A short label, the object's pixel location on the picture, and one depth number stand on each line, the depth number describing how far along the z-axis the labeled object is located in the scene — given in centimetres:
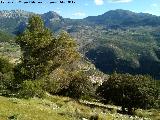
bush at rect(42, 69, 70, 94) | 3419
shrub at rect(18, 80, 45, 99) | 2184
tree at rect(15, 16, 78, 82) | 3346
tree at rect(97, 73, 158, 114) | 3596
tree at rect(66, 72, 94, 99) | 4318
